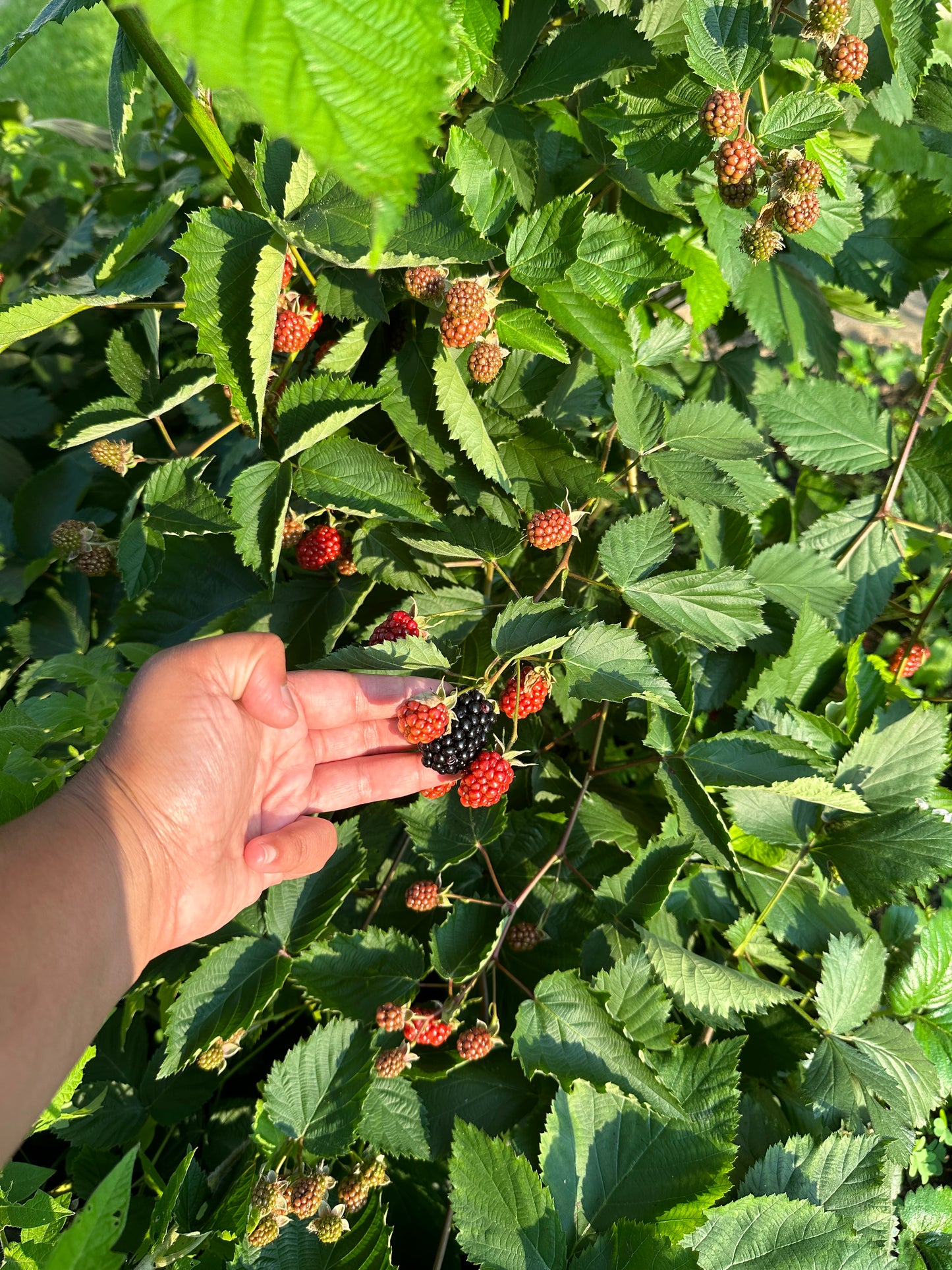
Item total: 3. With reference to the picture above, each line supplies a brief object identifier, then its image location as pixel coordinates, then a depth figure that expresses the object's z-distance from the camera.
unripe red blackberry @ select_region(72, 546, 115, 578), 0.45
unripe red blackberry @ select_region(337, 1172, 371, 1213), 0.36
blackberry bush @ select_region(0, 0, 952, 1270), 0.34
